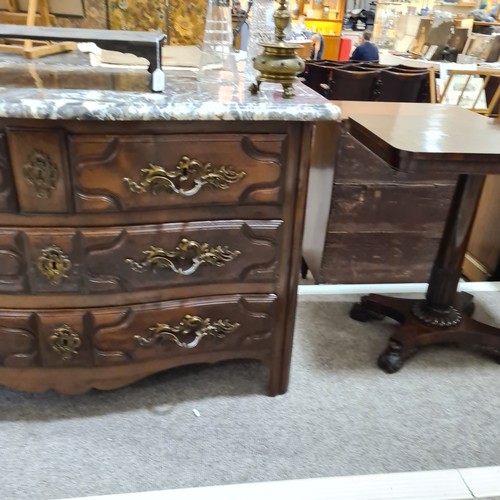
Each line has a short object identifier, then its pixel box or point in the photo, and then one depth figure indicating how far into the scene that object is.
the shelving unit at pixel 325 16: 7.85
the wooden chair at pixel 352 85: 2.82
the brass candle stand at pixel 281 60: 1.09
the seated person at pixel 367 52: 4.39
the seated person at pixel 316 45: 5.80
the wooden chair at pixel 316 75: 3.06
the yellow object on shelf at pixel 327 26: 7.85
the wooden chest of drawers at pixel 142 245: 1.04
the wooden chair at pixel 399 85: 2.88
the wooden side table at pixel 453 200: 1.20
